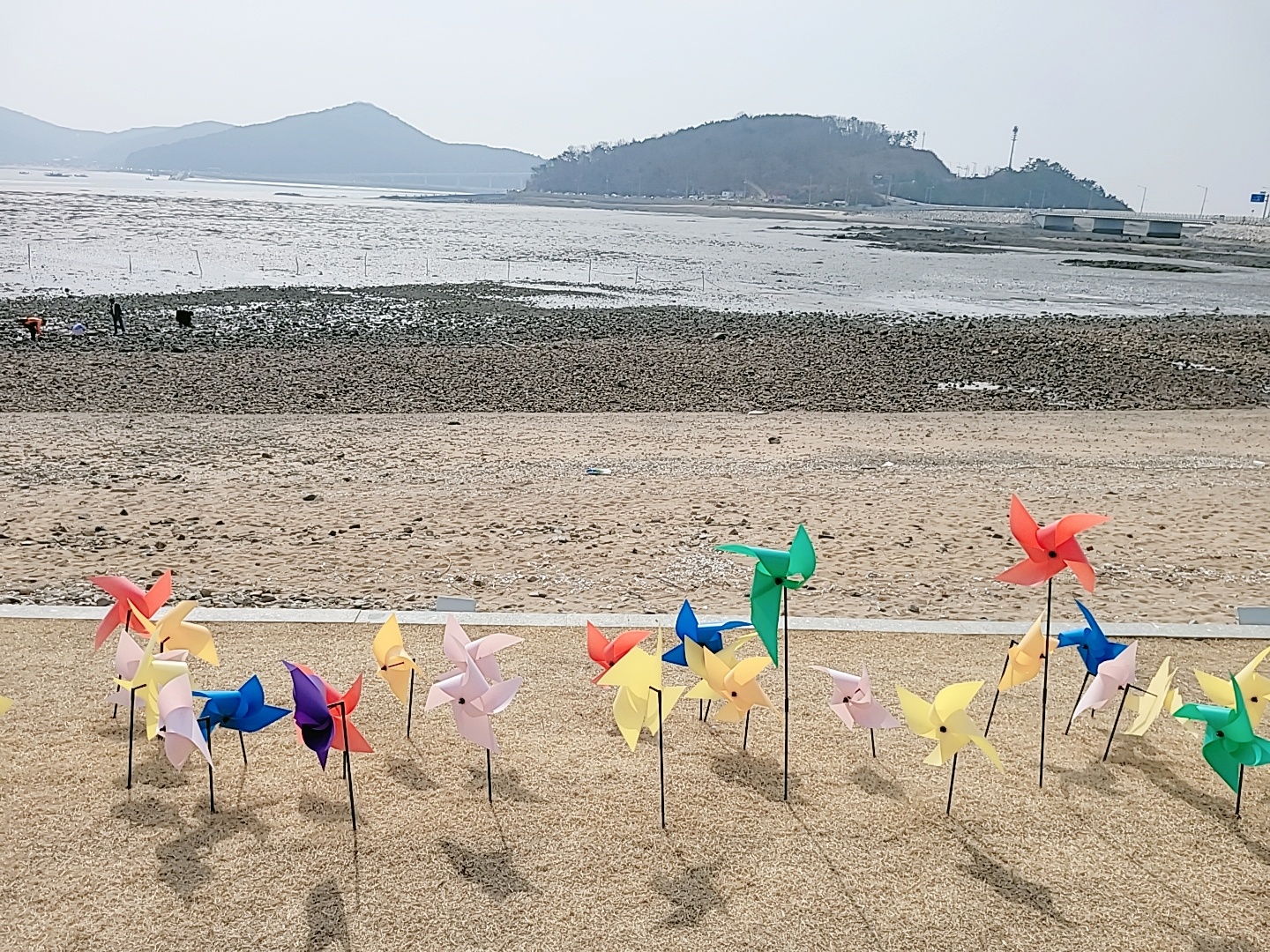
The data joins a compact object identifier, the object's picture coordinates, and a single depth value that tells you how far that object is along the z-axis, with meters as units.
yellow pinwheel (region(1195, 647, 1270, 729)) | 4.81
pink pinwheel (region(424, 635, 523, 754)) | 4.54
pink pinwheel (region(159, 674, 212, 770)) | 4.30
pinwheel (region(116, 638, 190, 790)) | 4.46
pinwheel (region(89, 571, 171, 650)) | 5.13
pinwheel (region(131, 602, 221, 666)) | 4.95
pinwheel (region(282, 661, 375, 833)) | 4.29
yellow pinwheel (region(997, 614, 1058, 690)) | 5.21
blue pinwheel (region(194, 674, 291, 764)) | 4.63
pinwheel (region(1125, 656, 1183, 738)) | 4.95
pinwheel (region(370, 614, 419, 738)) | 5.14
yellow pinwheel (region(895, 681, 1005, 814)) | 4.53
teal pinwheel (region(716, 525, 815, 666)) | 4.38
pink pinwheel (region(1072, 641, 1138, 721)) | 5.11
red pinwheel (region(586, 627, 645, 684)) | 5.00
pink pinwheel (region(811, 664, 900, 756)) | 4.91
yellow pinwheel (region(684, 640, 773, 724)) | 4.96
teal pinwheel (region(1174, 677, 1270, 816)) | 4.53
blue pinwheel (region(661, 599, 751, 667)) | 5.02
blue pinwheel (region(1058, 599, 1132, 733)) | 5.28
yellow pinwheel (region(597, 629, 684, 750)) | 4.53
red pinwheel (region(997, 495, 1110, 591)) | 4.64
